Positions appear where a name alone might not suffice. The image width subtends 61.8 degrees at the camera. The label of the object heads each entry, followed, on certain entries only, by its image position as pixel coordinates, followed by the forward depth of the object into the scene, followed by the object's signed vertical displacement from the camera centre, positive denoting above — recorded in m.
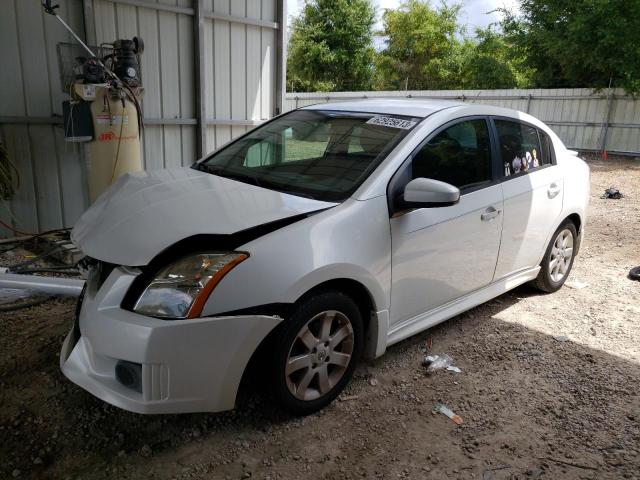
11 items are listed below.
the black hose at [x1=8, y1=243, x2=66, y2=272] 4.59 -1.51
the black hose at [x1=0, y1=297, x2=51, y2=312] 3.80 -1.57
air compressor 5.02 -0.24
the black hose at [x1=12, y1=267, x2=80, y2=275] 4.46 -1.53
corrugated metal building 5.38 +0.08
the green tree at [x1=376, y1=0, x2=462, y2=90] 32.09 +2.90
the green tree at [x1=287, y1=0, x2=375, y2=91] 30.64 +2.80
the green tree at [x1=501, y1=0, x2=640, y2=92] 16.02 +1.96
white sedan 2.30 -0.76
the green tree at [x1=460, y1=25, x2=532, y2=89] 27.09 +1.65
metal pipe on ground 3.23 -1.21
